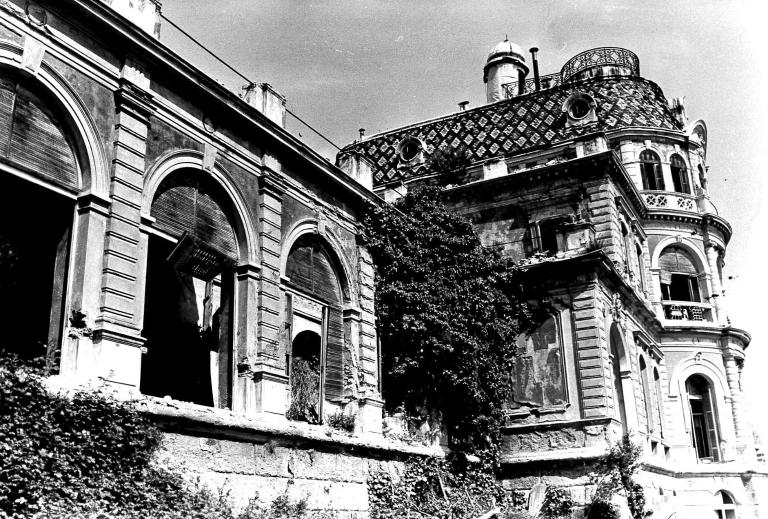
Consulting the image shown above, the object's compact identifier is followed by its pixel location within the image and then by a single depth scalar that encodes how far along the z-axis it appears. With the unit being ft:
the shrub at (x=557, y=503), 61.62
